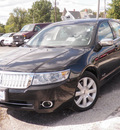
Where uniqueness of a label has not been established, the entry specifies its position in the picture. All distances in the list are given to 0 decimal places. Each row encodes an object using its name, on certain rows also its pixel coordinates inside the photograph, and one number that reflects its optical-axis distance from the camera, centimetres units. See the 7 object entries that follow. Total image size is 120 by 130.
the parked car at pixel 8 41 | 1781
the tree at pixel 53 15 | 6600
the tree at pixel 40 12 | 7084
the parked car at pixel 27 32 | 1542
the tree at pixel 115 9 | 2543
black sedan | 287
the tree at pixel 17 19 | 8829
